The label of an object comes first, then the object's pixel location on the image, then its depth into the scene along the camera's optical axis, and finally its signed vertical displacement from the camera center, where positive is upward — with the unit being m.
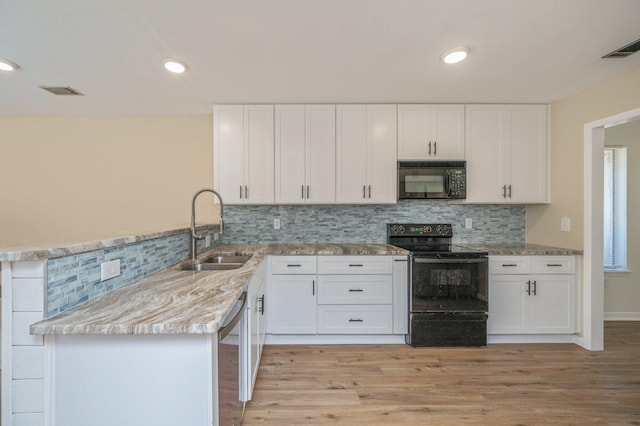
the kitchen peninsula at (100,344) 0.99 -0.47
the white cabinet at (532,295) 2.71 -0.76
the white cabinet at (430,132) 2.97 +0.84
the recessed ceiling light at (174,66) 2.10 +1.10
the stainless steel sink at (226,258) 2.46 -0.39
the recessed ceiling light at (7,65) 2.08 +1.09
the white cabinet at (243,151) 2.96 +0.64
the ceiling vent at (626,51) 1.91 +1.13
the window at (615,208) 3.37 +0.07
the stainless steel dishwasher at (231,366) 1.11 -0.68
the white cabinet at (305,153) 2.96 +0.62
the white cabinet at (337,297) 2.69 -0.78
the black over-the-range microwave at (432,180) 2.93 +0.35
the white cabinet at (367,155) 2.97 +0.60
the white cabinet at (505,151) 2.98 +0.65
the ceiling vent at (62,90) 2.55 +1.10
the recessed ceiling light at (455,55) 1.95 +1.10
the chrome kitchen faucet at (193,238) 2.24 -0.20
